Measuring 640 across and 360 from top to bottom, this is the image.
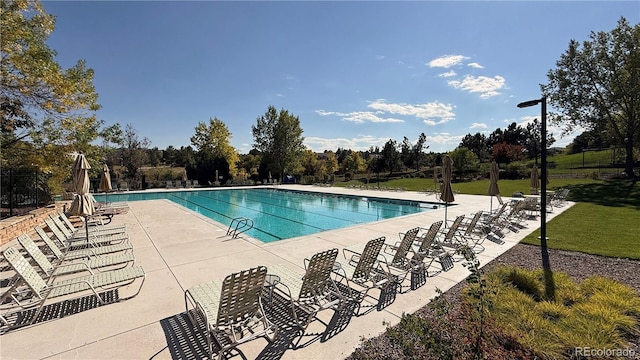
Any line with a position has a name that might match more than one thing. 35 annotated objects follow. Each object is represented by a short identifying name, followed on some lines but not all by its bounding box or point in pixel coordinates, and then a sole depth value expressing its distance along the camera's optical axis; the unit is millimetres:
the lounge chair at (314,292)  3594
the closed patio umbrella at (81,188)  6258
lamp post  6809
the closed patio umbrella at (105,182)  10135
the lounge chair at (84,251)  5207
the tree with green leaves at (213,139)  36188
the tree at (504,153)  39438
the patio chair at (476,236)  7070
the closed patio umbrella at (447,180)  8352
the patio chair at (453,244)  6449
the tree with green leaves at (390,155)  42219
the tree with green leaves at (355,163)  43097
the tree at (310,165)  42969
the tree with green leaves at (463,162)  37250
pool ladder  8312
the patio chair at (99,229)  7435
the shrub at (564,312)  3158
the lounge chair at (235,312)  2908
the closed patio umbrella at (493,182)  10164
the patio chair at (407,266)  5020
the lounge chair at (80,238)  6258
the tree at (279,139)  36594
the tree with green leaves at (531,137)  58038
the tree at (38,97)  7879
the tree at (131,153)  32156
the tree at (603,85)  23266
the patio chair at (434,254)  5500
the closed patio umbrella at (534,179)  14116
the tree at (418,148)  48250
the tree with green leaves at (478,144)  56938
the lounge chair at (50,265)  4371
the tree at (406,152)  46656
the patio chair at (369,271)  4398
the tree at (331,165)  42969
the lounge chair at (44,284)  3555
